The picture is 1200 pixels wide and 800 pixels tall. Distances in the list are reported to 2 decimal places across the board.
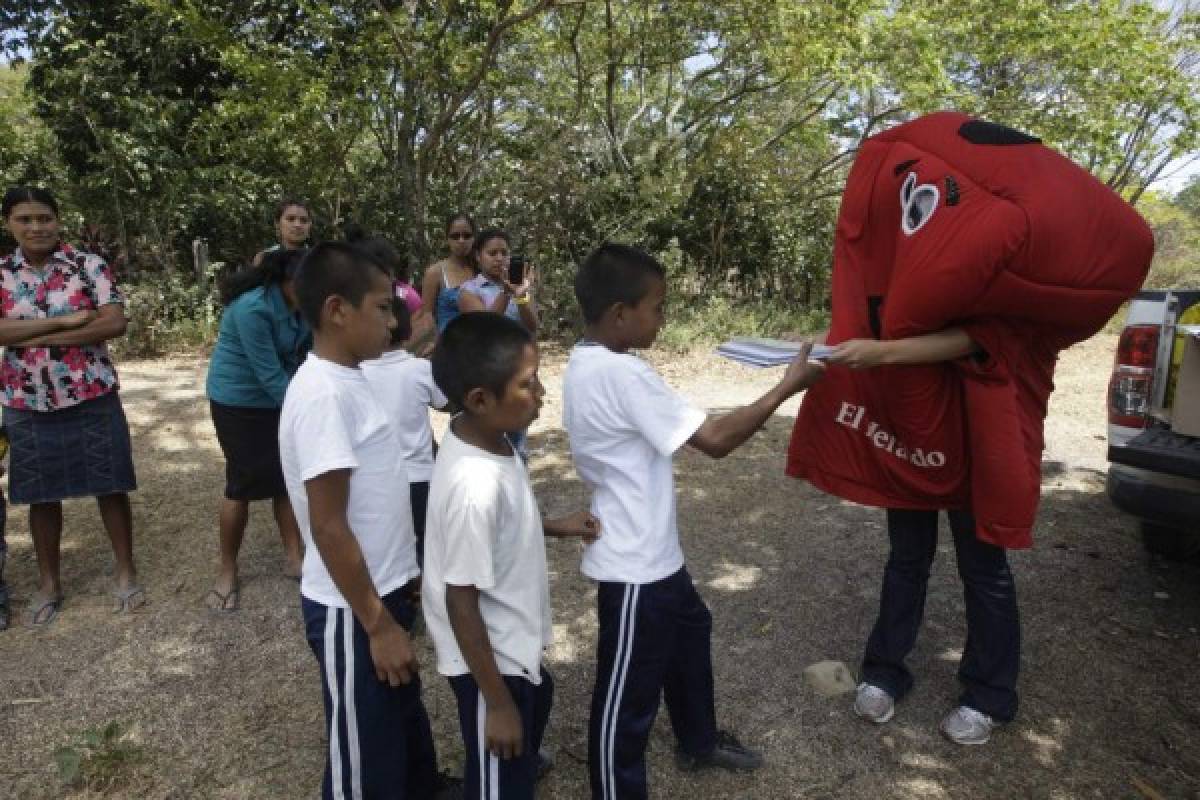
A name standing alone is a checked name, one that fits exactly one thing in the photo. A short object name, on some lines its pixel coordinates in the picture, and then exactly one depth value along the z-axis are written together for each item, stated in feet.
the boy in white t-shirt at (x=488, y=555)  5.71
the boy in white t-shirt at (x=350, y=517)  5.84
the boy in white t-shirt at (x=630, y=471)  6.68
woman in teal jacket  11.00
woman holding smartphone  14.58
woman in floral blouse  10.93
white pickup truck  9.81
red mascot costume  7.30
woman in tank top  15.30
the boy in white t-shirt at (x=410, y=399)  9.62
